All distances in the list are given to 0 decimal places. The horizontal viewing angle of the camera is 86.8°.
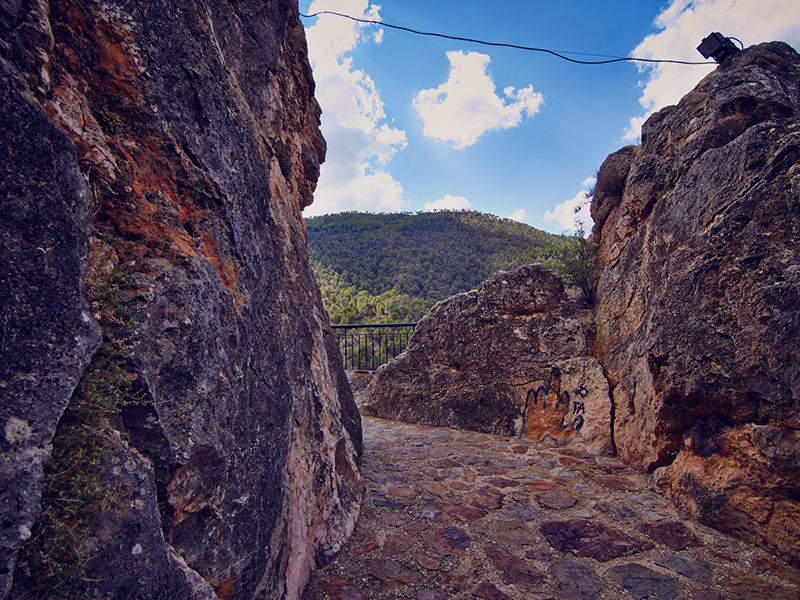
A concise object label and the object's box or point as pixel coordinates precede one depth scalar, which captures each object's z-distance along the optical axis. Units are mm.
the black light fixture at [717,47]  4004
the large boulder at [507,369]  4555
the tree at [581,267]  5359
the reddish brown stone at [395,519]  2855
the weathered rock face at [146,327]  989
